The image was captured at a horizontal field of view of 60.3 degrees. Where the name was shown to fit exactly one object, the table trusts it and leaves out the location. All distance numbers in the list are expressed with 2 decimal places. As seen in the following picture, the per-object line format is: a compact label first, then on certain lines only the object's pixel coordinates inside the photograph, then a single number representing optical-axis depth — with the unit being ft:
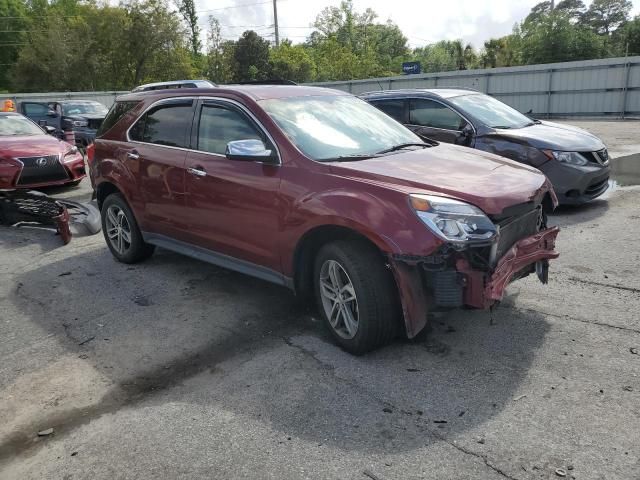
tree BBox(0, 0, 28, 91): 202.69
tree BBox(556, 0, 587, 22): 267.39
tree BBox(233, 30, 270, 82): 170.09
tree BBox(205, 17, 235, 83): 162.81
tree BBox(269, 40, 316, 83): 169.48
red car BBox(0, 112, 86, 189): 30.42
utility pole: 168.45
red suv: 11.37
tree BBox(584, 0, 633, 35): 253.85
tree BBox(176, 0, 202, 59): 212.84
